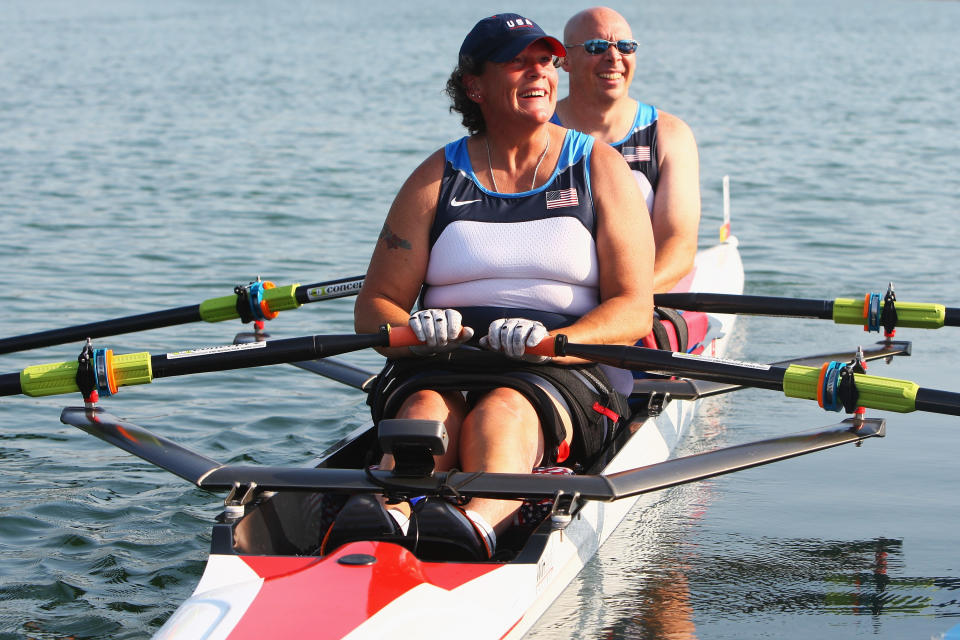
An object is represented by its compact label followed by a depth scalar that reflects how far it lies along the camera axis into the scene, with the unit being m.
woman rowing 7.69
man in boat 11.23
